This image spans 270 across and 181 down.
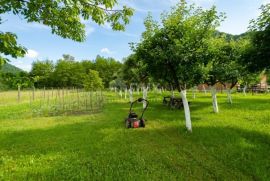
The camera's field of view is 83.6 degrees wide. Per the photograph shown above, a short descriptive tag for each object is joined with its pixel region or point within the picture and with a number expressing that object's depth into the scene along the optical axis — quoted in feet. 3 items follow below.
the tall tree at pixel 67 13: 7.64
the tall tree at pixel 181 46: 19.73
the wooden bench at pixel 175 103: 36.54
